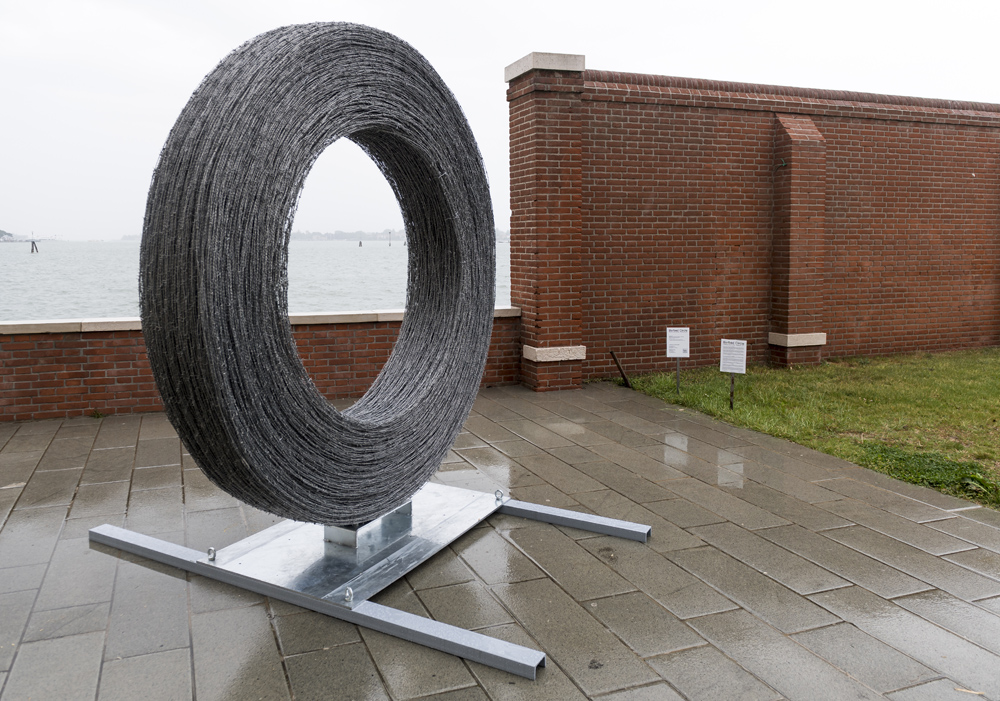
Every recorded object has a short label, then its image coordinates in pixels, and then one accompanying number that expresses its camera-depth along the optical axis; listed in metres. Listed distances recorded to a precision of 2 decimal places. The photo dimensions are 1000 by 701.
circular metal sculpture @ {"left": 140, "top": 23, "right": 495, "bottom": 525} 2.78
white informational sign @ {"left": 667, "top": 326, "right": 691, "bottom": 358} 7.84
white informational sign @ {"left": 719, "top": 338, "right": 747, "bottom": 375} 7.03
